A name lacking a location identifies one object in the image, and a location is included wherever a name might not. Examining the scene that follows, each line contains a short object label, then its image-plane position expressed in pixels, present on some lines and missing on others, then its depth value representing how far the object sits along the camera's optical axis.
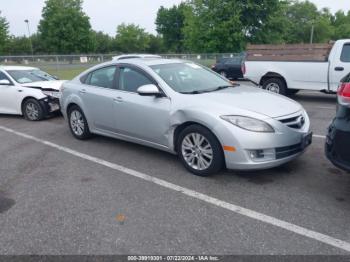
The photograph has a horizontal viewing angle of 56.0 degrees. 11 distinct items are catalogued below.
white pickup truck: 8.56
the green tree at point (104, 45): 70.00
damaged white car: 8.03
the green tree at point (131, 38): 61.66
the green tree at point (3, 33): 38.47
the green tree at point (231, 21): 27.98
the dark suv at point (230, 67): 17.16
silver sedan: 3.88
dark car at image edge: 3.22
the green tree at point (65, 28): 43.56
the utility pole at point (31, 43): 64.03
